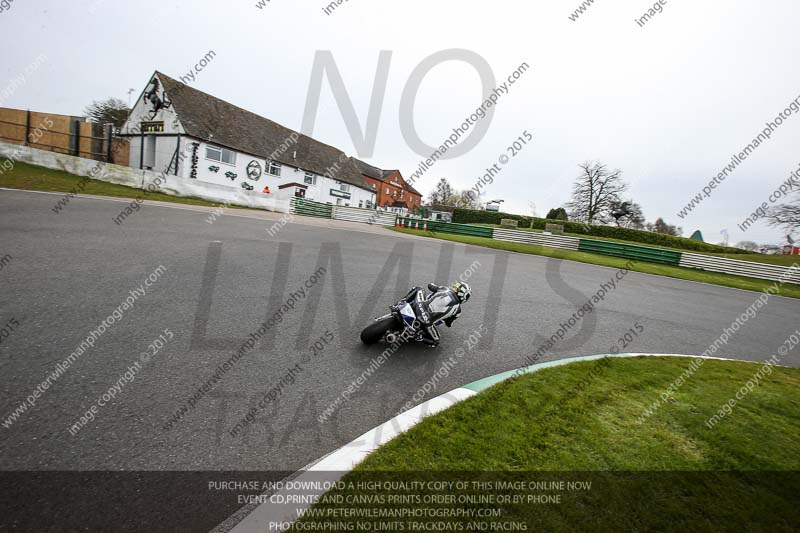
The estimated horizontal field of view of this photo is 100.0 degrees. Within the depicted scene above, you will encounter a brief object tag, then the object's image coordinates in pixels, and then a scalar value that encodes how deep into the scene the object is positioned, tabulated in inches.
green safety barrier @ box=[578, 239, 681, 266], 895.7
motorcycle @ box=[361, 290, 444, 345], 176.7
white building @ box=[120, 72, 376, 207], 1042.1
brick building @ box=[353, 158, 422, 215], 2669.8
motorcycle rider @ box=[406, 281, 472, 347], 181.3
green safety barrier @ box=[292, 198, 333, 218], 1152.8
